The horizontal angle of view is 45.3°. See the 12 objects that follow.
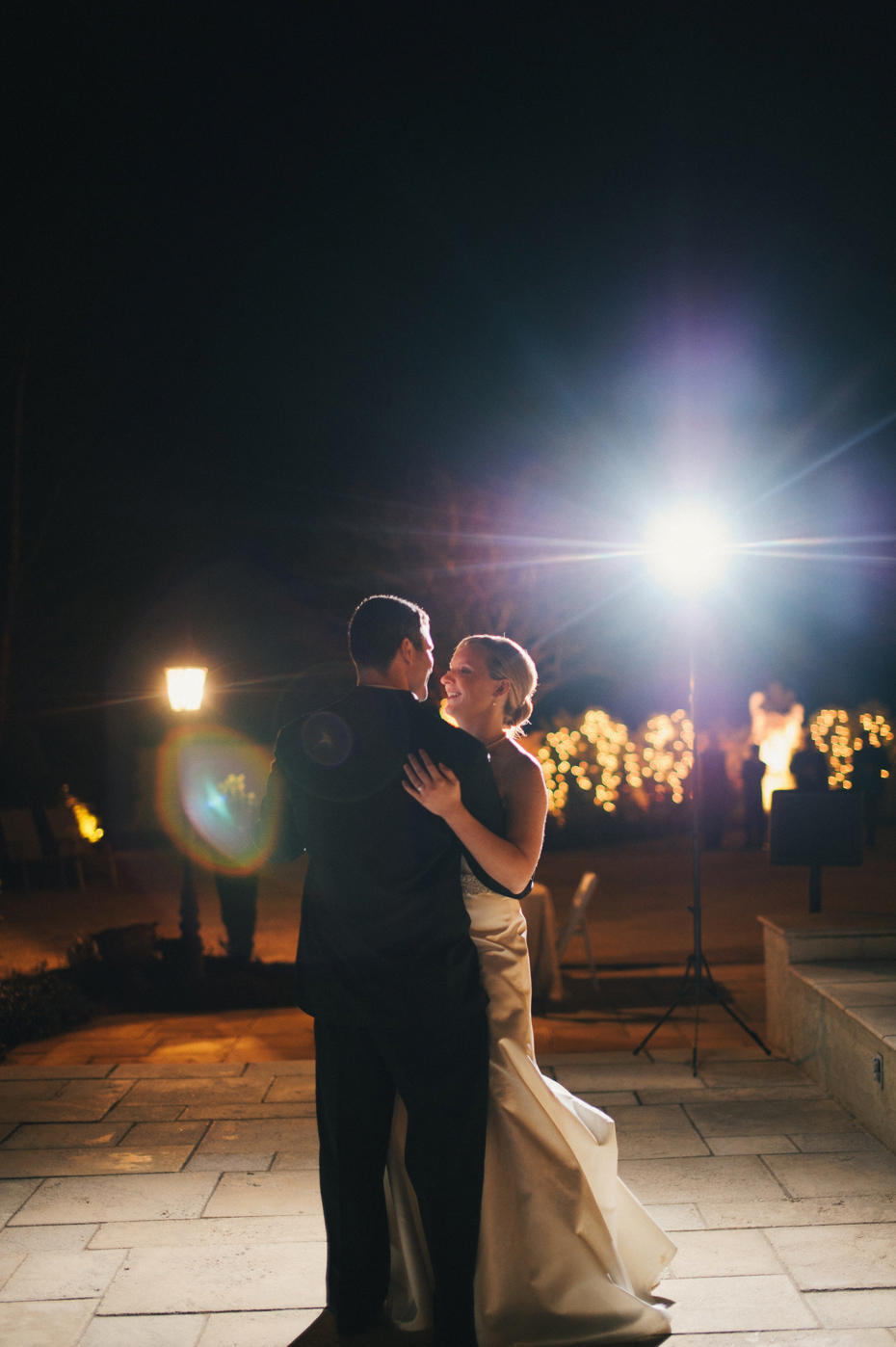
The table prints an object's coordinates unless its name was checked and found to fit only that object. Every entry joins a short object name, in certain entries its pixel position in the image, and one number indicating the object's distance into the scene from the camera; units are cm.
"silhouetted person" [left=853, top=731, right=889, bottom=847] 1616
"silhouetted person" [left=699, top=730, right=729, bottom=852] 1527
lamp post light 755
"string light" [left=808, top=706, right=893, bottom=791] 1694
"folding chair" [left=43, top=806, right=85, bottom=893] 1295
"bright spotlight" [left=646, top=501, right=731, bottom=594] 492
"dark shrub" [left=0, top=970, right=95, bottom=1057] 598
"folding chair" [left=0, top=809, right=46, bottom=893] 1280
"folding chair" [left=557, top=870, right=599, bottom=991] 727
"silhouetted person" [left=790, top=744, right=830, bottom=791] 1453
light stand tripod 477
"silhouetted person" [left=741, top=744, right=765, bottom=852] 1480
